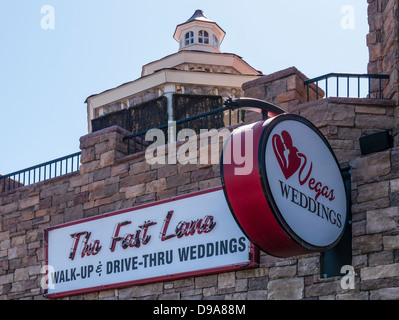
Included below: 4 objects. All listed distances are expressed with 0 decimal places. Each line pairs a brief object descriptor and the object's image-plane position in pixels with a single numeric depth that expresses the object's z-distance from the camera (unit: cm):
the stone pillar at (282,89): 1251
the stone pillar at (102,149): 1454
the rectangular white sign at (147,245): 1240
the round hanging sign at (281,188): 984
